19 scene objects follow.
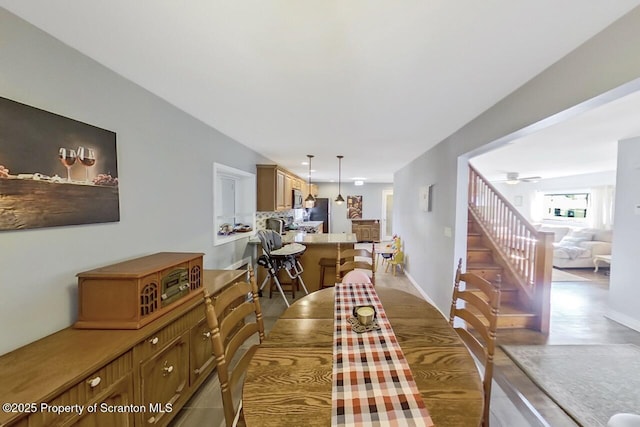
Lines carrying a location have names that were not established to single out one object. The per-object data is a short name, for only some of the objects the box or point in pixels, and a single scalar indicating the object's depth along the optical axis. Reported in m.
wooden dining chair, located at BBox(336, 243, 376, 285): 2.39
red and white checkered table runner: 0.86
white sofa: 5.94
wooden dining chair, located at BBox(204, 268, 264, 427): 1.10
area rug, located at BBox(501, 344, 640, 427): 1.96
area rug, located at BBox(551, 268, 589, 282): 5.27
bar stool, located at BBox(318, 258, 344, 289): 4.21
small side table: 5.50
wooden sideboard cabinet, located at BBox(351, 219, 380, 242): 10.20
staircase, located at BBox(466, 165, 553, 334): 3.22
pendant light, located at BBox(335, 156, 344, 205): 5.06
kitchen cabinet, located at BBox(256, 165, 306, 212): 4.61
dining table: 0.88
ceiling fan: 6.75
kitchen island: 4.45
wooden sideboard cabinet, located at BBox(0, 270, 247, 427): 1.01
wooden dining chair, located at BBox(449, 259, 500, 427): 1.25
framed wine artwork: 1.22
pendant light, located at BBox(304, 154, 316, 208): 6.08
